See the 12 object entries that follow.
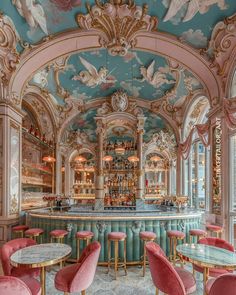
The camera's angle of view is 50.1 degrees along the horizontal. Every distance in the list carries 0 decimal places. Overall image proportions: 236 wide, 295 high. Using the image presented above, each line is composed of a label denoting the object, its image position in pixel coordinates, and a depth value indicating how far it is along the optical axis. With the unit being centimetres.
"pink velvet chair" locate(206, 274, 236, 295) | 231
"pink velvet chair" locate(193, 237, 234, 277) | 352
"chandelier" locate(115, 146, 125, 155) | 1066
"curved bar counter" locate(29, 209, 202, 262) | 534
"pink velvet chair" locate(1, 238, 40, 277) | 324
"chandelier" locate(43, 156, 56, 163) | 791
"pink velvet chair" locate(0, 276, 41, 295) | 221
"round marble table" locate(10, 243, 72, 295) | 297
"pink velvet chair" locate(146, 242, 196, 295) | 282
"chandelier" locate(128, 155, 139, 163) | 931
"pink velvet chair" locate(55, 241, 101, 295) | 301
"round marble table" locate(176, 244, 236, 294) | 293
